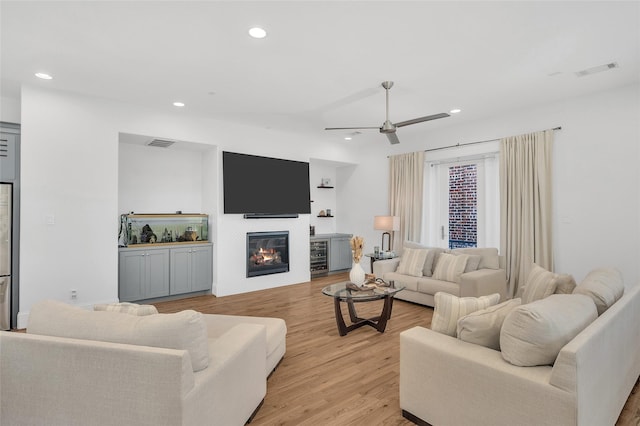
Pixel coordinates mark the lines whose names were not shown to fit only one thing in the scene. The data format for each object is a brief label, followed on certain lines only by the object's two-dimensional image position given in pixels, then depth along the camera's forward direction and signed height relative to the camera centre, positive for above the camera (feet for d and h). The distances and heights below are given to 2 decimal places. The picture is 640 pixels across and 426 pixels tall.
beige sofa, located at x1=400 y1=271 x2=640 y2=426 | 4.89 -2.73
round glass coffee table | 11.55 -2.78
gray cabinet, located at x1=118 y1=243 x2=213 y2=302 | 15.53 -2.56
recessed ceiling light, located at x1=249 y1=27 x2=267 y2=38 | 8.89 +4.96
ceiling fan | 12.40 +3.65
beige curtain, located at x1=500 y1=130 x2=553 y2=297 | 15.05 +0.61
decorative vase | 12.48 -2.16
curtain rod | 17.24 +3.95
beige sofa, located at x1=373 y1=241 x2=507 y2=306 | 13.75 -2.69
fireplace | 18.94 -2.02
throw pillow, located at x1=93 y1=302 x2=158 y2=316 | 6.12 -1.64
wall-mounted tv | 17.92 +1.88
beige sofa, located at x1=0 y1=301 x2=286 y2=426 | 4.74 -2.23
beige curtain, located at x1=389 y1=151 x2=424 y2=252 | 20.08 +1.51
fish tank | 16.39 -0.53
